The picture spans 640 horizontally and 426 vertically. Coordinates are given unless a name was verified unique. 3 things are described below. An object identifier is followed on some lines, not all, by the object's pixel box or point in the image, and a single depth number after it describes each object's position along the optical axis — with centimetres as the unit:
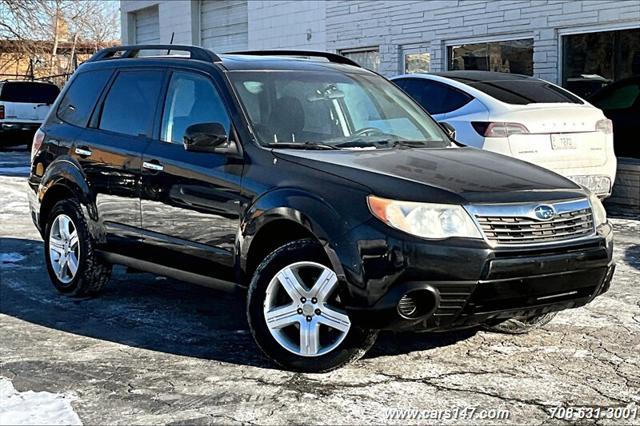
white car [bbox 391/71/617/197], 873
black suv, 429
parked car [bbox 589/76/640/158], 1102
